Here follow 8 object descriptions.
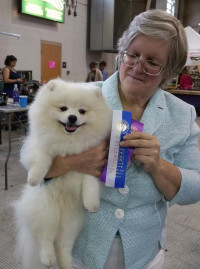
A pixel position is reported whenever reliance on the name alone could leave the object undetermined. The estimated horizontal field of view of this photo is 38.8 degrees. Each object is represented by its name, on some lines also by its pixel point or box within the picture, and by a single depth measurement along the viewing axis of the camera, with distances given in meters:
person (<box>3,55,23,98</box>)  5.41
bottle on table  3.47
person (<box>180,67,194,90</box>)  8.71
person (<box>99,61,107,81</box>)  8.19
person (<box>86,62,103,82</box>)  7.44
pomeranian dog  1.07
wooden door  7.38
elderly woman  1.00
